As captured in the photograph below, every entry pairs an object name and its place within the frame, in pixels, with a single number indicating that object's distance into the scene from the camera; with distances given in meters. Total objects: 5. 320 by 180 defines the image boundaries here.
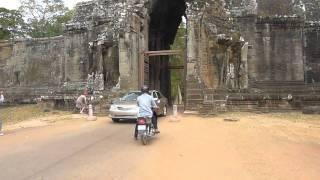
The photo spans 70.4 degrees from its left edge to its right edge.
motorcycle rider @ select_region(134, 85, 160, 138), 5.99
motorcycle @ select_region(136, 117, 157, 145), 5.80
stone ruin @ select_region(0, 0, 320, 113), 10.72
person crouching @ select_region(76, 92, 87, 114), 10.77
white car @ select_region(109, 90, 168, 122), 8.72
